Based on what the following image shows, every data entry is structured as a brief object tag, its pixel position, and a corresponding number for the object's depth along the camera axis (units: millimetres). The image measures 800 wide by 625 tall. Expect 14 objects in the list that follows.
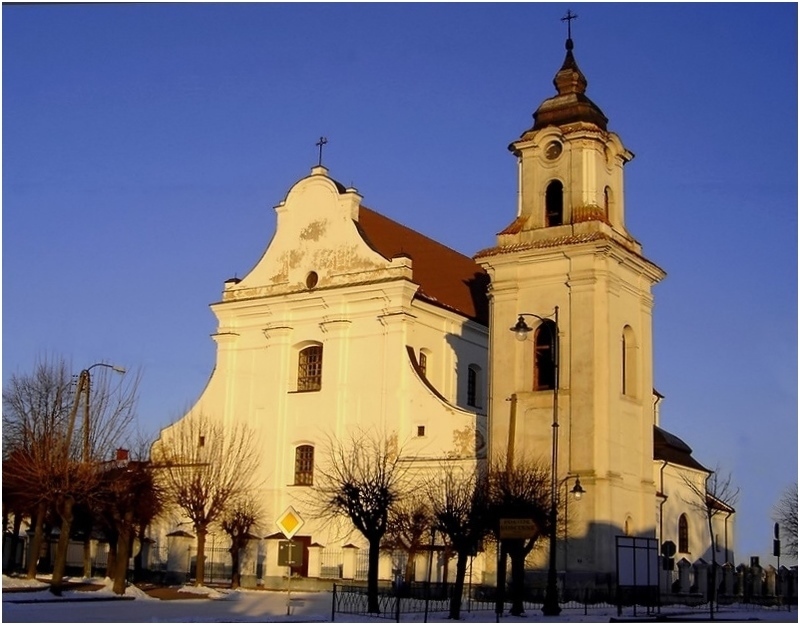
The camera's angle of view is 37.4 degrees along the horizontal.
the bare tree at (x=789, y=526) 61656
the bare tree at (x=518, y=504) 32188
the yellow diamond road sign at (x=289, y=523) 26859
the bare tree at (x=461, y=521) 29516
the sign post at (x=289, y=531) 26891
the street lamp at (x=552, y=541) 31172
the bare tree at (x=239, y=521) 45000
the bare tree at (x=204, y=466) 45219
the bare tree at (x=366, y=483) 31797
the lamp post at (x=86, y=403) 39262
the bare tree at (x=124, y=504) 38281
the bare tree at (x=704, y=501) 49950
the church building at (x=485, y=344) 39750
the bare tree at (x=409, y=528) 39125
